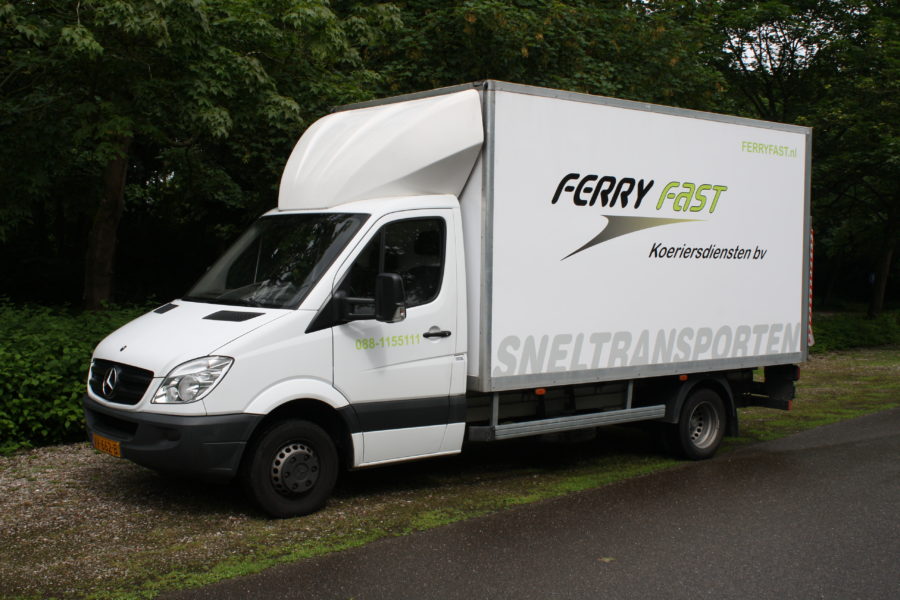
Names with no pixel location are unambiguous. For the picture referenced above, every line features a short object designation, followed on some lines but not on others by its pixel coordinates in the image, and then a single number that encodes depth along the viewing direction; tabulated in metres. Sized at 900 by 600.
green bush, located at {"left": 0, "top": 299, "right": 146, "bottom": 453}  8.55
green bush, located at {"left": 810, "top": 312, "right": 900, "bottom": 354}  21.38
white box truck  6.51
